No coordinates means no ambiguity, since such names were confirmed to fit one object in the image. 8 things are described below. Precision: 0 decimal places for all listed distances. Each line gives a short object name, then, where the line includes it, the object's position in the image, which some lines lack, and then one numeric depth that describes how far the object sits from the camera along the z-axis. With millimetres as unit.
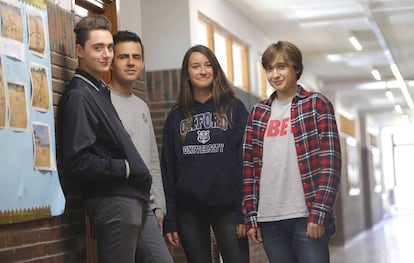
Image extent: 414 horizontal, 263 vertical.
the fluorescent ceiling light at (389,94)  16314
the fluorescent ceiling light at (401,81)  12242
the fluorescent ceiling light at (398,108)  19884
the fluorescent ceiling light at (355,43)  9681
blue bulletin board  2830
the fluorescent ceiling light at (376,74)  13079
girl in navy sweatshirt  3555
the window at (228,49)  7406
